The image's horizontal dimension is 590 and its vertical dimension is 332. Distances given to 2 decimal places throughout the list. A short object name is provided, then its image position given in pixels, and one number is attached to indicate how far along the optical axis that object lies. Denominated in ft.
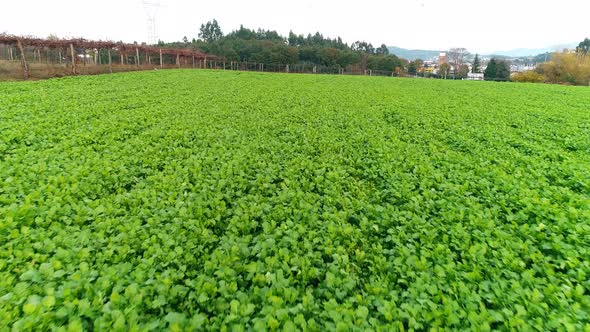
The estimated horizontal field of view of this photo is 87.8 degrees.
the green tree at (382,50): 438.73
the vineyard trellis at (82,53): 79.00
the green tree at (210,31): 378.73
